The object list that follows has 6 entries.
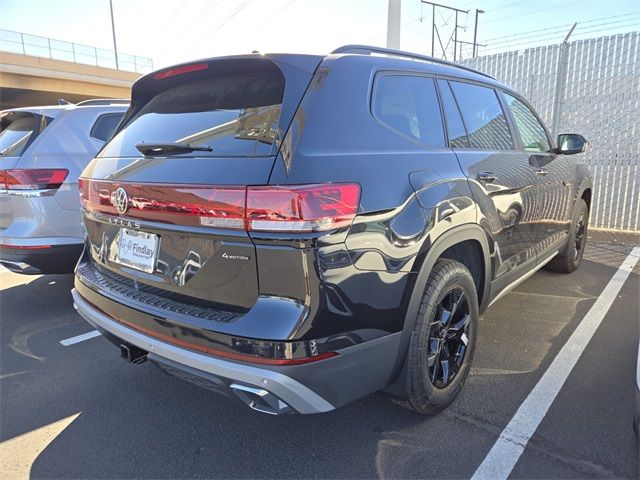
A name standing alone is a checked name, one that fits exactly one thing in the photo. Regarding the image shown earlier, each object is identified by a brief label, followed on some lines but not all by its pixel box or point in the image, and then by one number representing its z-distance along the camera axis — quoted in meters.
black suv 1.81
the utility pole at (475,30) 43.25
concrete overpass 32.97
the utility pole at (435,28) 33.47
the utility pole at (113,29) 51.65
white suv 3.98
